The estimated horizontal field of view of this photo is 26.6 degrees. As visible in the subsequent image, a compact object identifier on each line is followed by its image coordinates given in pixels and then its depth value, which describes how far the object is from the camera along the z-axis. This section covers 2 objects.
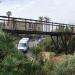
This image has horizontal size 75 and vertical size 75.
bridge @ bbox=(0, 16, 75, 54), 9.96
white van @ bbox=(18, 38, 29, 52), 16.89
